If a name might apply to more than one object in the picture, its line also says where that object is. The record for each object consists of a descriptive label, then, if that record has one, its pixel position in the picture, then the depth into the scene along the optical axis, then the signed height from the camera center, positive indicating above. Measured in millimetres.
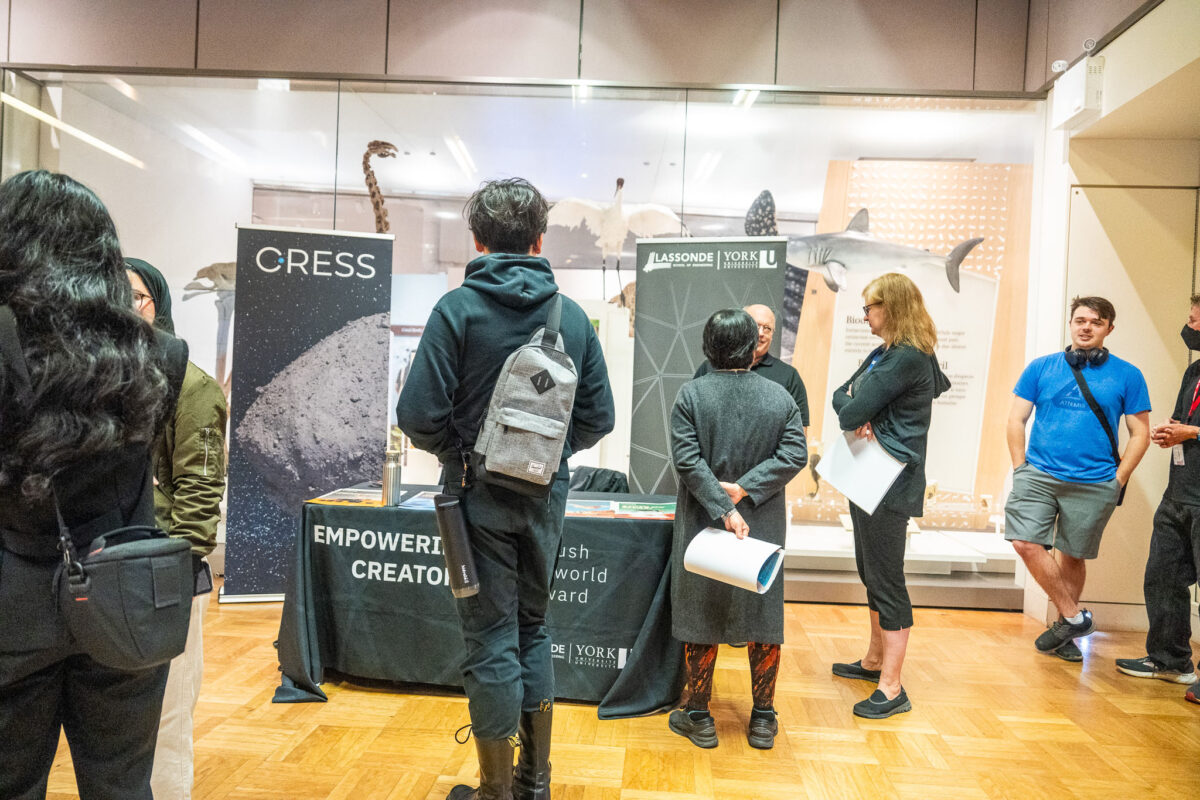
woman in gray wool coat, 2369 -201
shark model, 4445 +845
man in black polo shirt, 3246 +131
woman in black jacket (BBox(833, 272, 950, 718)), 2654 -70
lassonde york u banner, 3605 +390
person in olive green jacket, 1726 -285
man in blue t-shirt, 3473 -226
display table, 2703 -786
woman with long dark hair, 1009 -107
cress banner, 3830 -67
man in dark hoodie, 1750 -152
